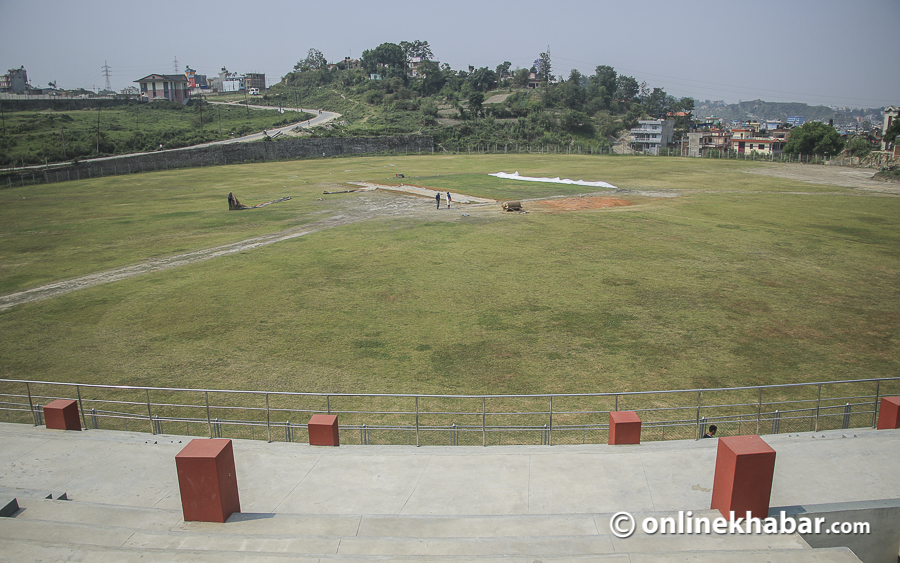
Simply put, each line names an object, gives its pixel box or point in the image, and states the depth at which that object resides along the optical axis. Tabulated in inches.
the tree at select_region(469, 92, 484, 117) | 5177.2
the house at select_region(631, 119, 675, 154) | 5403.5
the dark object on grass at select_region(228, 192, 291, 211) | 1732.2
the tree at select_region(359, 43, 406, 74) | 7637.8
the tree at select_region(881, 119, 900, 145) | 3346.5
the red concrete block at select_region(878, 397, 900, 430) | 463.5
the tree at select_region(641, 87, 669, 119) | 7157.5
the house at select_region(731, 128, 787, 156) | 5142.7
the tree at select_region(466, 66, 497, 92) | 6879.9
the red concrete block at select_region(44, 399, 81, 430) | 483.8
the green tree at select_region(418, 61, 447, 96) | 6461.6
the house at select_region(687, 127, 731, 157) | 5359.3
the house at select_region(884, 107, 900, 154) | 6184.5
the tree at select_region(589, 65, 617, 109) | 6987.7
